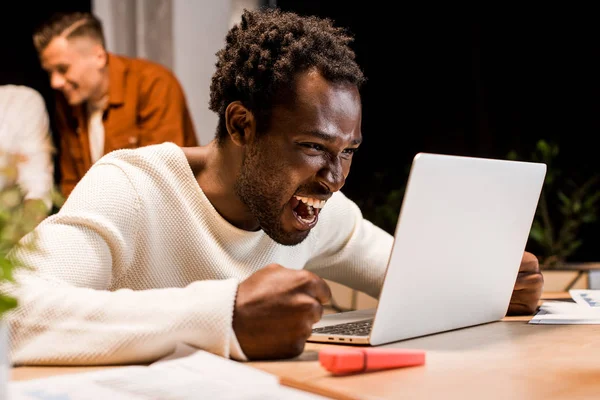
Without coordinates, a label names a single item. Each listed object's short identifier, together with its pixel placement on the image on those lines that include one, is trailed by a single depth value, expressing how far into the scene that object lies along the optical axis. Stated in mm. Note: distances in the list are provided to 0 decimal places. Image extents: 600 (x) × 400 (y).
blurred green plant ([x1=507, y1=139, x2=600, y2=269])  2955
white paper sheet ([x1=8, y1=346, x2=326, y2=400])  774
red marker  843
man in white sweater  939
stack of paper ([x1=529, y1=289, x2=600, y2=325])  1262
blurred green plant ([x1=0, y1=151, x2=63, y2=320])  592
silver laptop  951
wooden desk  801
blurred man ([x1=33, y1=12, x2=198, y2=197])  2893
